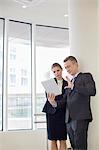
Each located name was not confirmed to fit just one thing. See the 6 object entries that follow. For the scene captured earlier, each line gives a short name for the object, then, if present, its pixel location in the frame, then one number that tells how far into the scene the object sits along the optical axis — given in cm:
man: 280
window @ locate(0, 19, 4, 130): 475
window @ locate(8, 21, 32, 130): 489
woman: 340
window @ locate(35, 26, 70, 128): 518
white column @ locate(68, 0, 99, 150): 312
